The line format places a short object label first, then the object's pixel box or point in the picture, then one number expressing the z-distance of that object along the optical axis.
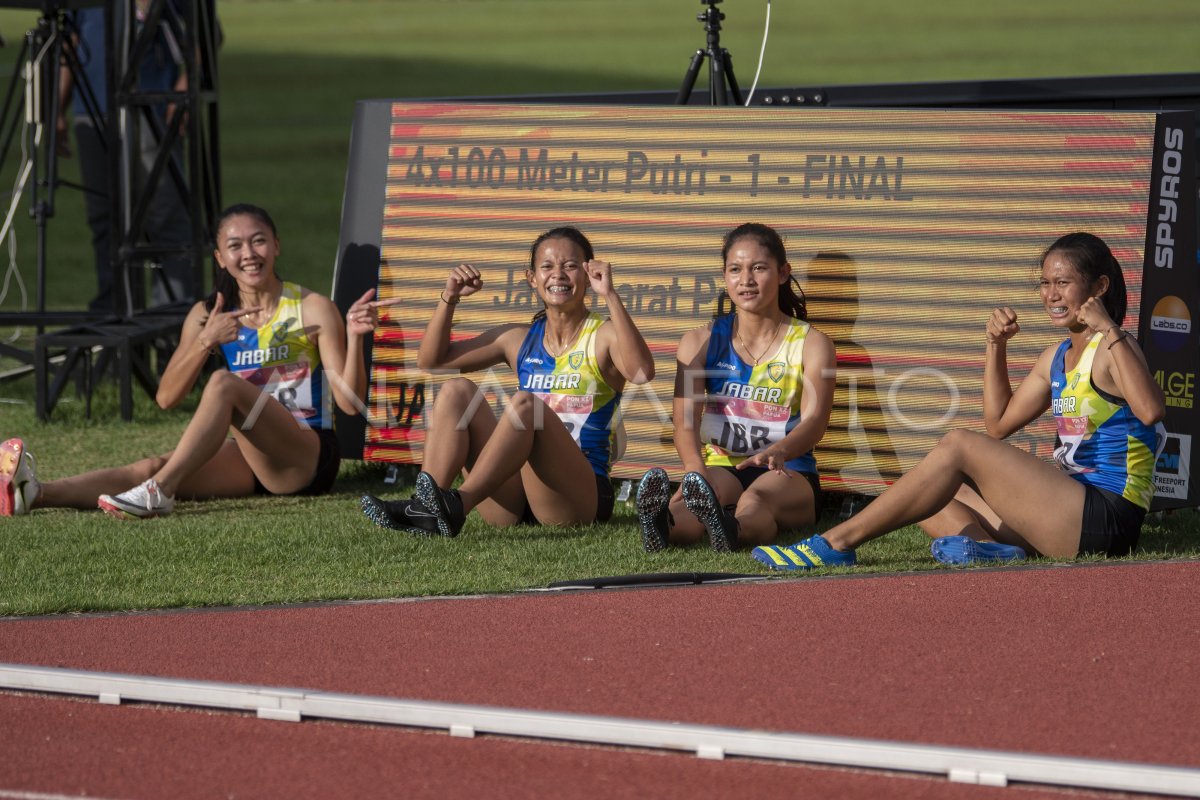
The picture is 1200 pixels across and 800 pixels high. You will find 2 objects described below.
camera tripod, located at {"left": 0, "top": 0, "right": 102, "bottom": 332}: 20.64
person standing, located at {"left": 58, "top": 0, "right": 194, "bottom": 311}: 21.80
